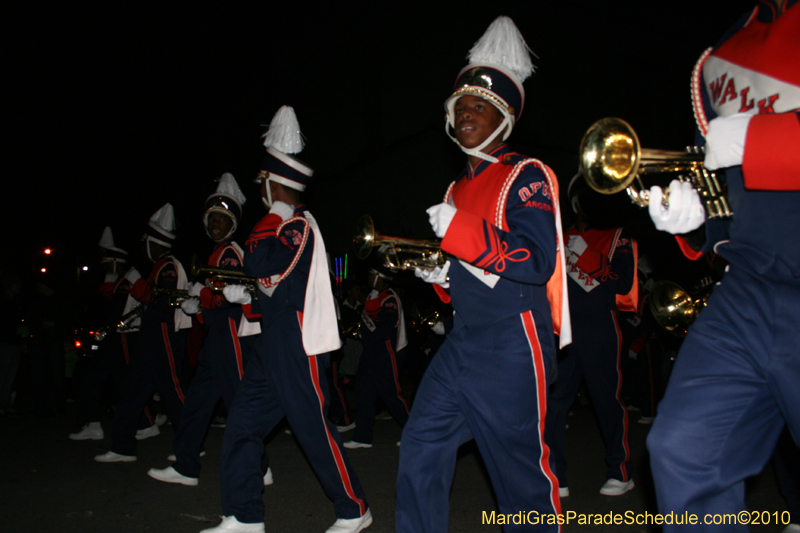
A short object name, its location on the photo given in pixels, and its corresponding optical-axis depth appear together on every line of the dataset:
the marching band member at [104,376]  6.46
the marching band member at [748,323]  1.61
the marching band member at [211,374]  4.62
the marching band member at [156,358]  5.40
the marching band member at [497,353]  2.29
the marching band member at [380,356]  6.33
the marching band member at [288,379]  3.51
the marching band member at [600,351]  4.37
